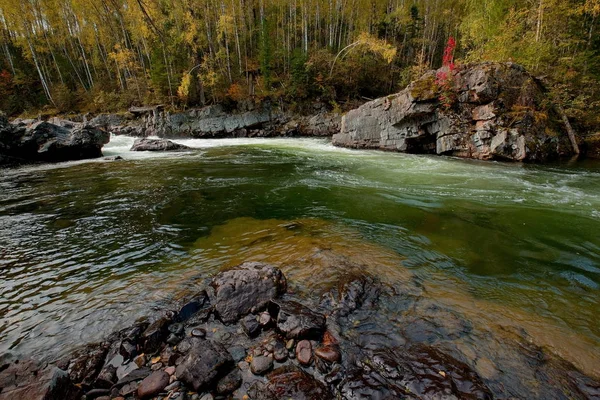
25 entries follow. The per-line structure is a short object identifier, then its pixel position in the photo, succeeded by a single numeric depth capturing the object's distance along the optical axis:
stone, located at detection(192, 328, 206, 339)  3.21
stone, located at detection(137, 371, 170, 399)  2.44
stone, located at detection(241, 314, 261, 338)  3.22
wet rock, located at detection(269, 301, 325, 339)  3.11
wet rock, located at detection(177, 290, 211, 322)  3.50
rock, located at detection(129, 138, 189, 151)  19.03
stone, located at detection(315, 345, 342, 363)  2.81
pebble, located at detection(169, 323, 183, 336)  3.24
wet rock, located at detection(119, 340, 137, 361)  2.91
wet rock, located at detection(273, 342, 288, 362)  2.84
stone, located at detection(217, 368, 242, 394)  2.52
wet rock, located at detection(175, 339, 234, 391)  2.54
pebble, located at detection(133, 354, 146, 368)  2.83
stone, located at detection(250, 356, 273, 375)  2.71
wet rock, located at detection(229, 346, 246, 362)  2.88
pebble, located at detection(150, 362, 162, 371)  2.76
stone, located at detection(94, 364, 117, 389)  2.57
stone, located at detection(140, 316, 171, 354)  3.02
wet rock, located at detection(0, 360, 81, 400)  2.22
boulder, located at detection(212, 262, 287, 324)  3.55
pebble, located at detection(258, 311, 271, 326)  3.35
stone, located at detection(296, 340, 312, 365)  2.80
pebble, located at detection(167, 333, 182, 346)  3.09
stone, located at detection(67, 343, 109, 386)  2.65
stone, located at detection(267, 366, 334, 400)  2.43
